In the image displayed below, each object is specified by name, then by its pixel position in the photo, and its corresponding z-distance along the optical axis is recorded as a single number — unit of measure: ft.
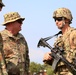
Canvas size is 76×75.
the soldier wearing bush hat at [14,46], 25.70
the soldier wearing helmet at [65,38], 21.54
